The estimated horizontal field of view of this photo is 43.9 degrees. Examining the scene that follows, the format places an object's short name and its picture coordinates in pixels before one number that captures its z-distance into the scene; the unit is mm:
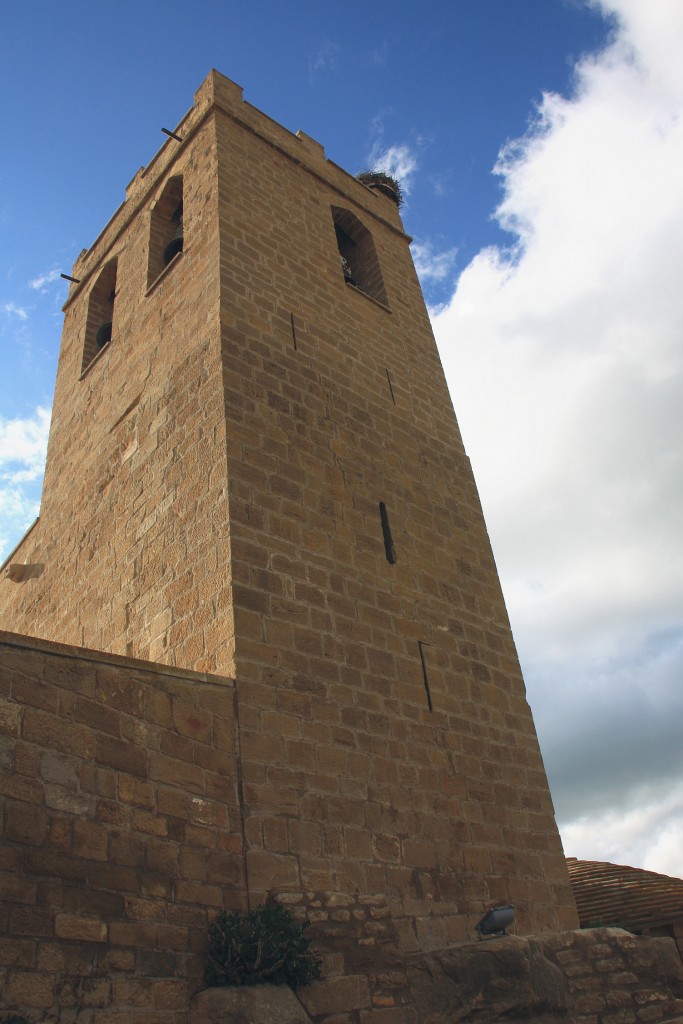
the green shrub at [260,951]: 4090
